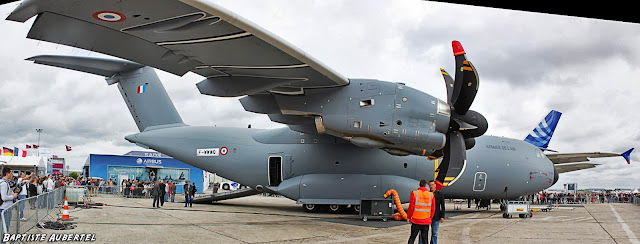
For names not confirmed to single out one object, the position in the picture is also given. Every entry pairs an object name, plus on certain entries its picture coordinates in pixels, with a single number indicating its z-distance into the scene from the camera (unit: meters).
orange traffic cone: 12.51
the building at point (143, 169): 37.69
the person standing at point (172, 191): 24.52
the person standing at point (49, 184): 19.15
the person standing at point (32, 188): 14.72
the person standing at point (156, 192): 19.30
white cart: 17.41
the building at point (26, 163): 37.62
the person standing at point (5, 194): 9.43
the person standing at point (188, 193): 20.58
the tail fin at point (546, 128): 34.06
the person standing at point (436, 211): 8.44
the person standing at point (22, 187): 13.12
